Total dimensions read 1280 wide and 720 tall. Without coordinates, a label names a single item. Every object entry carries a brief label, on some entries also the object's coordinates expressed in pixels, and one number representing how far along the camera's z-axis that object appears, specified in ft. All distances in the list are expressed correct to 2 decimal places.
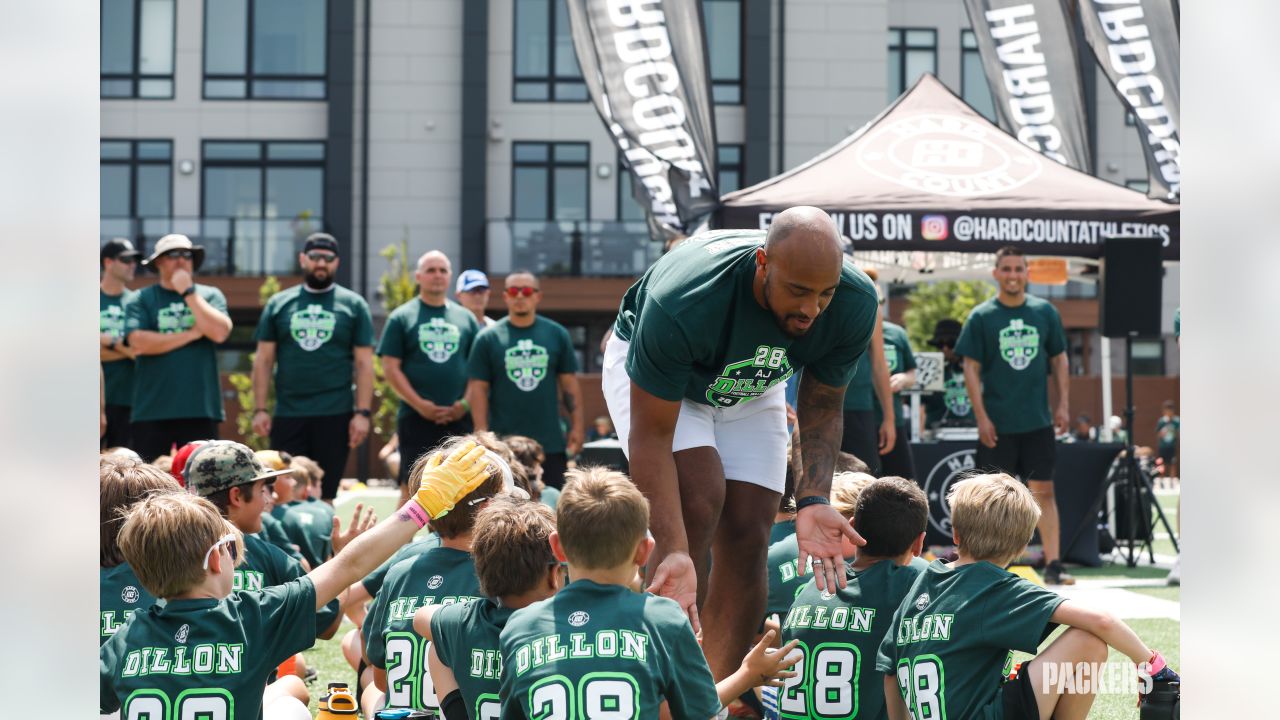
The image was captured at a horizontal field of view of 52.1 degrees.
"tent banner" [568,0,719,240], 35.81
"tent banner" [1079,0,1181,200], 37.40
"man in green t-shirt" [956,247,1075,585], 29.25
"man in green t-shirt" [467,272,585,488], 27.58
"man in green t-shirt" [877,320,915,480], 28.81
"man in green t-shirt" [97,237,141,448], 26.58
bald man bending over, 10.99
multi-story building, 92.02
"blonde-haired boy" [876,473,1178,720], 11.14
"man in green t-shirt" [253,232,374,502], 26.50
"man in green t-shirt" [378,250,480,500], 27.48
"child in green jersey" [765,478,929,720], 12.46
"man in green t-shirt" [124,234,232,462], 24.80
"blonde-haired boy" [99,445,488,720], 10.14
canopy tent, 32.32
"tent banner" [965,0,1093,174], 40.98
